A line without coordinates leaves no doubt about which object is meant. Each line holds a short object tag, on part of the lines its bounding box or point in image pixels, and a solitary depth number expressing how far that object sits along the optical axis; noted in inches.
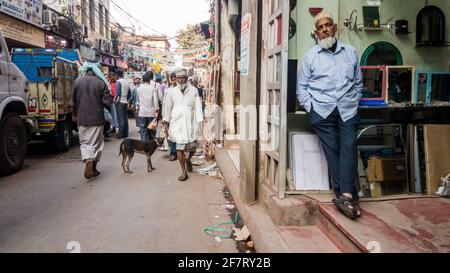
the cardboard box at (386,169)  165.3
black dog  281.9
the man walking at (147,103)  364.5
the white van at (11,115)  260.1
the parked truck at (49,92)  331.9
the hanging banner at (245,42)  179.0
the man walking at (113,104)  488.7
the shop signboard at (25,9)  499.8
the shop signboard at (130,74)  953.4
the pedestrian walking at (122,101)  448.8
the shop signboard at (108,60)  996.6
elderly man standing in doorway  136.6
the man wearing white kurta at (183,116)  259.8
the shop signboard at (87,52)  782.0
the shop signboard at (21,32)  502.7
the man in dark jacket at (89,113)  256.4
